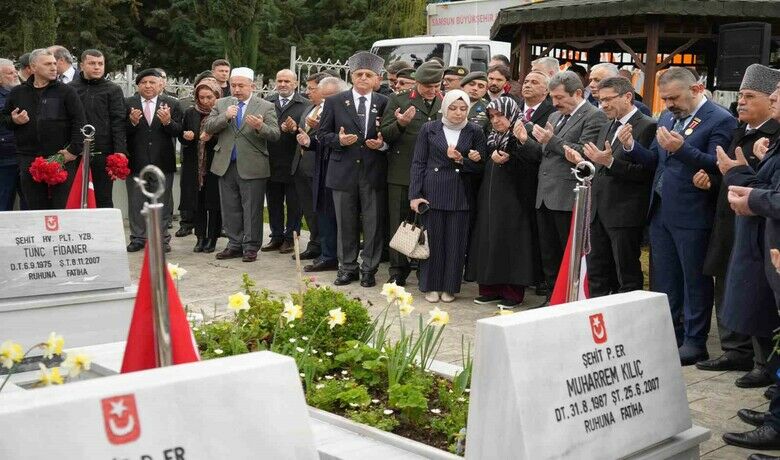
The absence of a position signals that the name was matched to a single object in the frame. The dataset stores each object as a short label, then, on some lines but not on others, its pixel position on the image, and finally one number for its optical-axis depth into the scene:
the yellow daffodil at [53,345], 3.14
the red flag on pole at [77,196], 8.12
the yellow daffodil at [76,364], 2.98
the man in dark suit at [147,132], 10.62
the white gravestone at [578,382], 3.23
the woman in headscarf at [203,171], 10.86
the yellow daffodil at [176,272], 5.23
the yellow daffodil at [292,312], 4.82
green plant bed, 4.30
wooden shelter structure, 11.87
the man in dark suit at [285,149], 10.50
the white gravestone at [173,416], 2.31
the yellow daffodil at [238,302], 4.69
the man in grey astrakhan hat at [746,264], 5.24
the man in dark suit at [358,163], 8.98
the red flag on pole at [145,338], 3.04
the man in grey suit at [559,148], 7.36
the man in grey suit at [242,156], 10.16
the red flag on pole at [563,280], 4.83
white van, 16.48
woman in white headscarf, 8.21
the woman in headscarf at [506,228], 8.11
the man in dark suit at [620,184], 6.80
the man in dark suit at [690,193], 6.29
